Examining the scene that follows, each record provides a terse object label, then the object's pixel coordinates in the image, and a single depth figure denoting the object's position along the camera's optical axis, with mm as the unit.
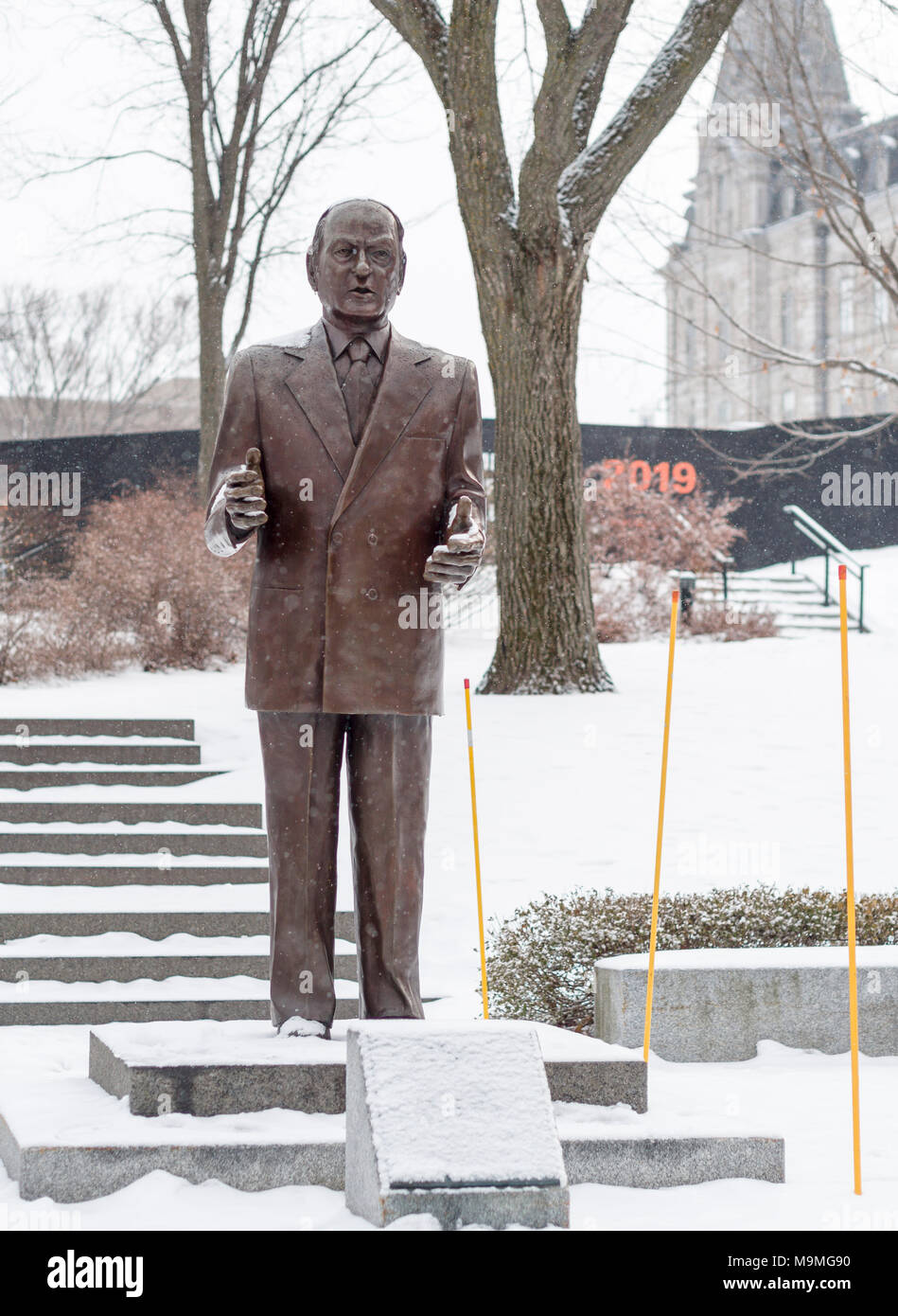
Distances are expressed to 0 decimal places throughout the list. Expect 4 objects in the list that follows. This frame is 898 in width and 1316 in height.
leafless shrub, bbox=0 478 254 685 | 15500
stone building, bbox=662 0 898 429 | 50906
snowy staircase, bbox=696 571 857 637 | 18812
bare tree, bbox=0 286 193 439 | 39625
